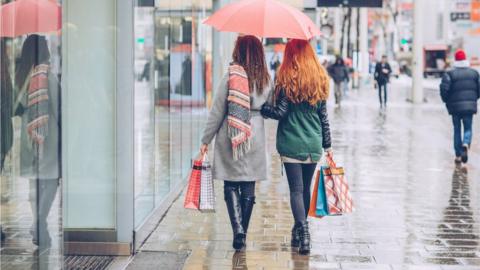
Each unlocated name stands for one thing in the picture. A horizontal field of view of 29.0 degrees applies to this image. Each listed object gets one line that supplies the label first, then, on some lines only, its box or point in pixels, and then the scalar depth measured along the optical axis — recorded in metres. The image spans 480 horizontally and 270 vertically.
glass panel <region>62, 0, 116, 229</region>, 7.10
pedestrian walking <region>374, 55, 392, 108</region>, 30.03
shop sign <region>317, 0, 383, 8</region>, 25.77
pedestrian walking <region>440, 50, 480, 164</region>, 13.66
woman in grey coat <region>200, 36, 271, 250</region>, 6.98
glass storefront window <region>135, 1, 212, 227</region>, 7.99
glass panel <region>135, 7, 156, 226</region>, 7.68
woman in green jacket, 7.07
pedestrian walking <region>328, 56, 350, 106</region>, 31.45
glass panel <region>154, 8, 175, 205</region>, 8.92
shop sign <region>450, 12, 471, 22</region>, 60.34
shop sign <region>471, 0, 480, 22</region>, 44.28
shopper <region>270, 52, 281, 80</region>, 33.28
